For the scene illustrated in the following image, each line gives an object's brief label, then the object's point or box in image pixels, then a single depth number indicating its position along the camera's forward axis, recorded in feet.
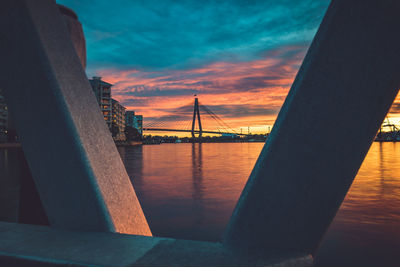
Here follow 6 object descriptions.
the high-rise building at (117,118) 245.78
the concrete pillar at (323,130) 4.32
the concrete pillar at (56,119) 6.27
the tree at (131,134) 291.38
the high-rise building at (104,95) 247.70
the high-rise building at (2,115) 230.89
